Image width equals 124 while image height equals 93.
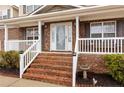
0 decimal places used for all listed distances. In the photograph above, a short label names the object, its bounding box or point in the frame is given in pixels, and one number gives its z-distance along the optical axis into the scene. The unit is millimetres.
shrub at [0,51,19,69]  5211
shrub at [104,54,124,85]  3819
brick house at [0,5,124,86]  4422
